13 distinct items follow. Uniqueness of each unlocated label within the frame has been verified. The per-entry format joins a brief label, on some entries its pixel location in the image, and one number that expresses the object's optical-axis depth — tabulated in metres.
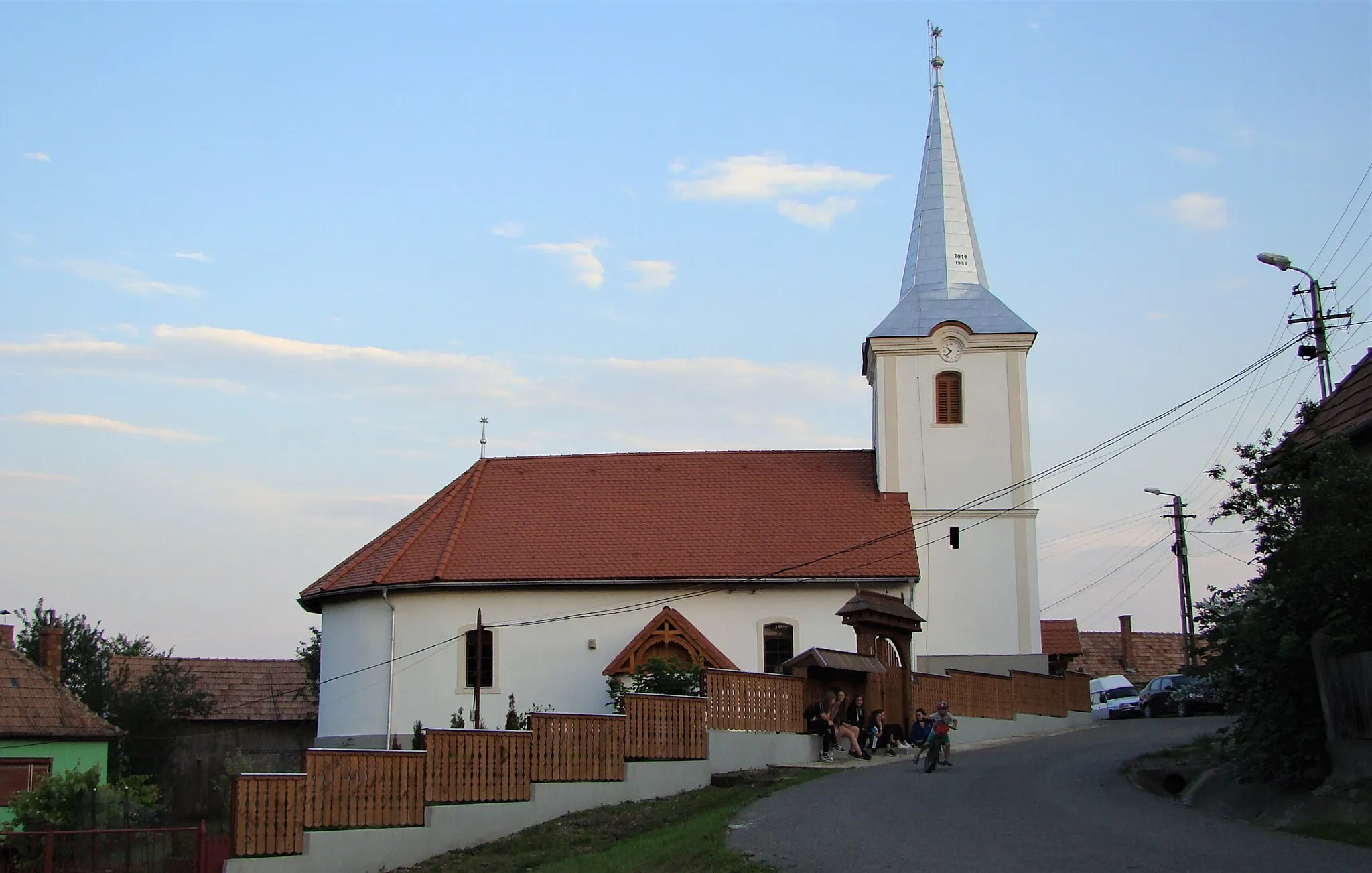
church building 35.50
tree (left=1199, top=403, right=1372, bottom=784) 16.61
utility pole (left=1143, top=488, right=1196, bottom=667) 39.59
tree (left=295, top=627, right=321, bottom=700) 48.84
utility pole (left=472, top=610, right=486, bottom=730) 33.59
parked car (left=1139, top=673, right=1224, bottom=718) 35.69
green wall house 32.44
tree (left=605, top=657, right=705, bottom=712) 29.56
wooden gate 28.48
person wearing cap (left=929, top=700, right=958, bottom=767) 23.15
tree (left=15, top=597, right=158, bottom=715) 45.50
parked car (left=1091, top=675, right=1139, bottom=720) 41.25
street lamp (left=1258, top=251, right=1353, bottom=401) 25.19
